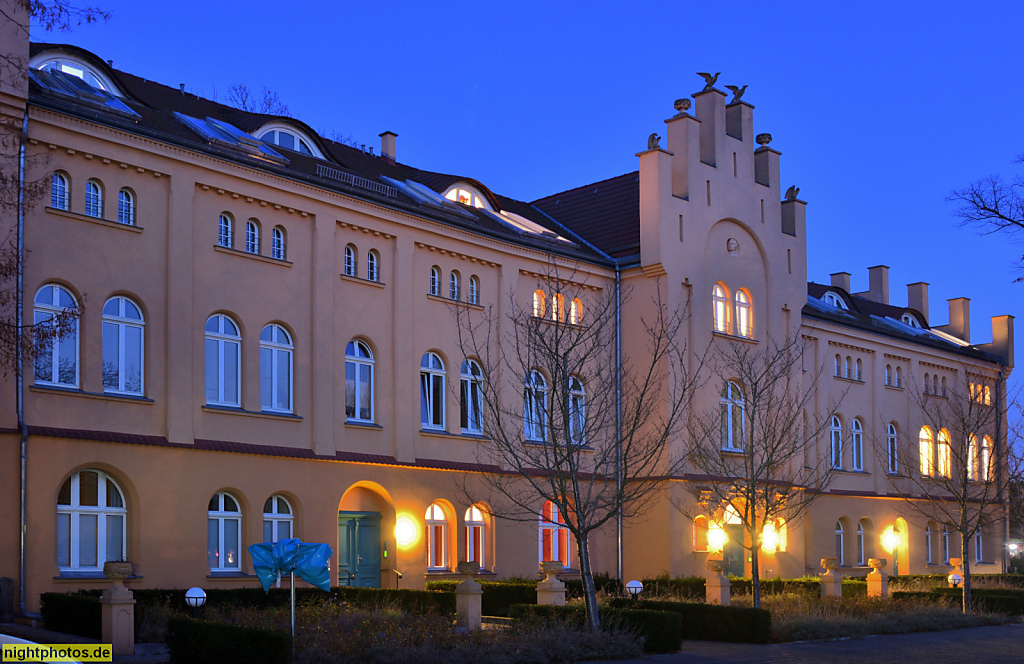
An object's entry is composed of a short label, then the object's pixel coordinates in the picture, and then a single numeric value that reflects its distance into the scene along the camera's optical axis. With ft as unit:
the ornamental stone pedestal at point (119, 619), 57.41
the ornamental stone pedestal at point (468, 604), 69.67
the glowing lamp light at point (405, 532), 94.17
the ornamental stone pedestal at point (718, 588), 84.43
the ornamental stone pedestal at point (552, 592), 78.64
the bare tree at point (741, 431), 106.01
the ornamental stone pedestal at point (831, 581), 97.33
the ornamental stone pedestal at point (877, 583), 101.76
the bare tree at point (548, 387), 102.01
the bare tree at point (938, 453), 154.15
